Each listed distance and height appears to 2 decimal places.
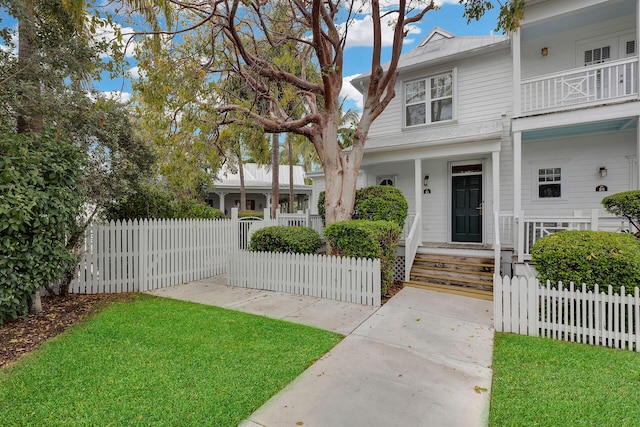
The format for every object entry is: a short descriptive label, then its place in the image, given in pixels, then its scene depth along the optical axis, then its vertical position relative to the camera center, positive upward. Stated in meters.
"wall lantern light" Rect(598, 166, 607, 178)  8.19 +1.11
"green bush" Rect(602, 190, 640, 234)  5.73 +0.18
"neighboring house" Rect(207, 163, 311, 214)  24.28 +2.06
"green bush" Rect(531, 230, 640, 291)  4.43 -0.66
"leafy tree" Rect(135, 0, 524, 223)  7.94 +3.62
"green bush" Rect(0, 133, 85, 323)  4.24 +0.05
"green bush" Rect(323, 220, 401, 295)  6.55 -0.56
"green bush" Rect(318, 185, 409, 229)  8.78 +0.27
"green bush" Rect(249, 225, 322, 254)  7.44 -0.61
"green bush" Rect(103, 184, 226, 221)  7.73 +0.24
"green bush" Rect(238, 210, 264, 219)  21.36 +0.06
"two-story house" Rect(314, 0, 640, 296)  7.62 +2.19
